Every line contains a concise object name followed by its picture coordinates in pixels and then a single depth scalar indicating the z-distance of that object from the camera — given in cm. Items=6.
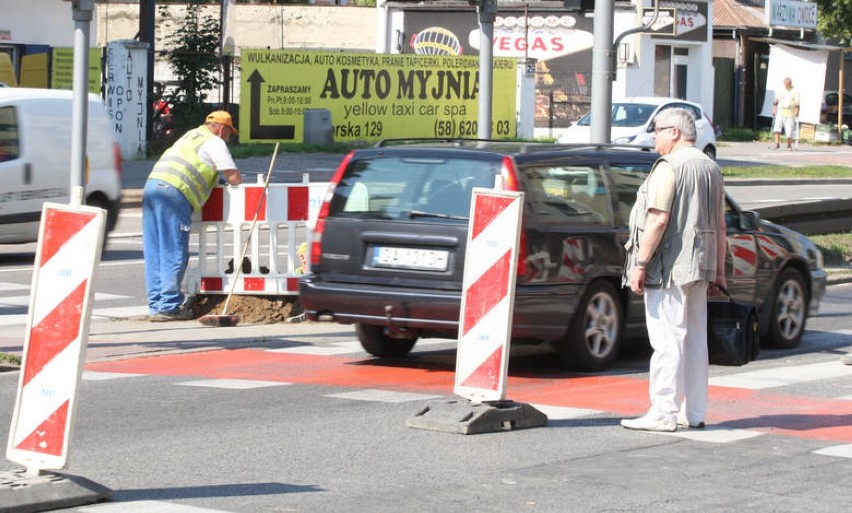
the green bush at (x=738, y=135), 4869
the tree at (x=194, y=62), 3441
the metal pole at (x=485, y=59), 1555
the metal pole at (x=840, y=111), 4569
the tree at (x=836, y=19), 4625
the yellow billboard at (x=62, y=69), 3388
